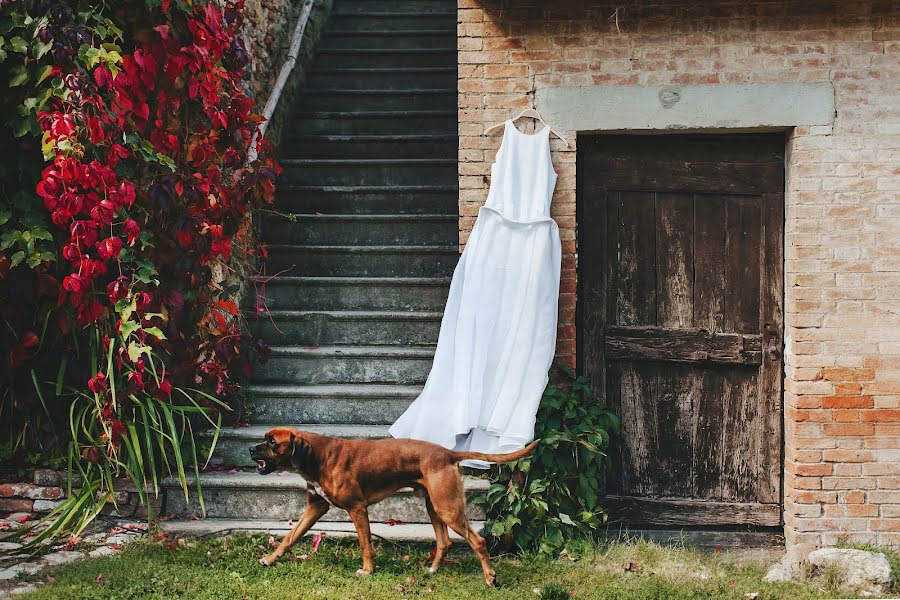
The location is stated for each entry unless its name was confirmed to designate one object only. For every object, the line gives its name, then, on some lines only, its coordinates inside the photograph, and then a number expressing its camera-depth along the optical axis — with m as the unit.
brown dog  3.82
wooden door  4.88
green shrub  4.33
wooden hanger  4.81
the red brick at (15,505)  4.62
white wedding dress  4.48
